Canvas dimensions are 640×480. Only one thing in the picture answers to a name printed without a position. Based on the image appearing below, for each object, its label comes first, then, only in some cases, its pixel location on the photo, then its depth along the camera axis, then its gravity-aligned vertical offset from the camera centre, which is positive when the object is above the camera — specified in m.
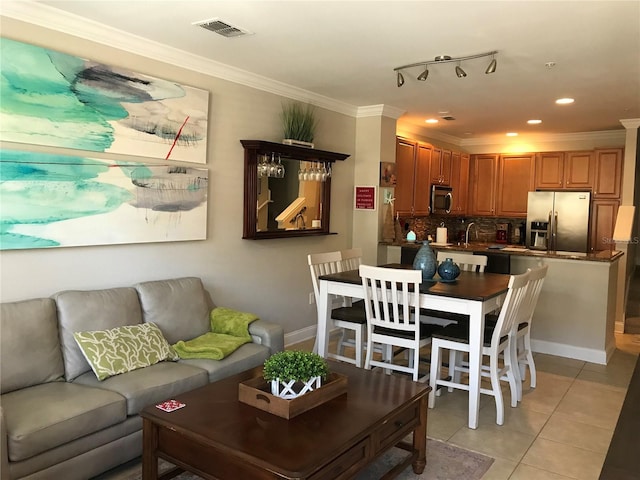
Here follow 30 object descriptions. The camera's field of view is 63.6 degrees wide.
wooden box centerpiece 2.30 -0.85
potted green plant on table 2.36 -0.77
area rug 2.70 -1.39
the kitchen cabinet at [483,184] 7.81 +0.43
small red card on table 2.32 -0.92
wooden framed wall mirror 4.46 +0.16
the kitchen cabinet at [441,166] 7.09 +0.63
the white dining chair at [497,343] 3.33 -0.89
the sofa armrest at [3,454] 2.11 -1.05
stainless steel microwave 7.06 +0.18
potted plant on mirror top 4.81 +0.77
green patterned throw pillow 2.86 -0.86
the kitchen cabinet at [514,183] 7.48 +0.44
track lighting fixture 3.55 +1.10
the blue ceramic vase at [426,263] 3.94 -0.40
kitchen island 4.69 -0.81
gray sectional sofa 2.29 -0.98
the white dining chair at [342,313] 4.04 -0.85
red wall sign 5.69 +0.12
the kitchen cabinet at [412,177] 6.39 +0.43
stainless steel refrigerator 6.77 -0.08
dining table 3.31 -0.61
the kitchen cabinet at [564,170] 6.95 +0.62
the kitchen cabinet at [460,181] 7.60 +0.46
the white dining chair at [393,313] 3.48 -0.73
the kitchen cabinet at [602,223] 6.75 -0.09
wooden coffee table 1.97 -0.94
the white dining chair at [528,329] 3.62 -0.86
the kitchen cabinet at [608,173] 6.70 +0.57
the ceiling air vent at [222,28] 3.13 +1.10
